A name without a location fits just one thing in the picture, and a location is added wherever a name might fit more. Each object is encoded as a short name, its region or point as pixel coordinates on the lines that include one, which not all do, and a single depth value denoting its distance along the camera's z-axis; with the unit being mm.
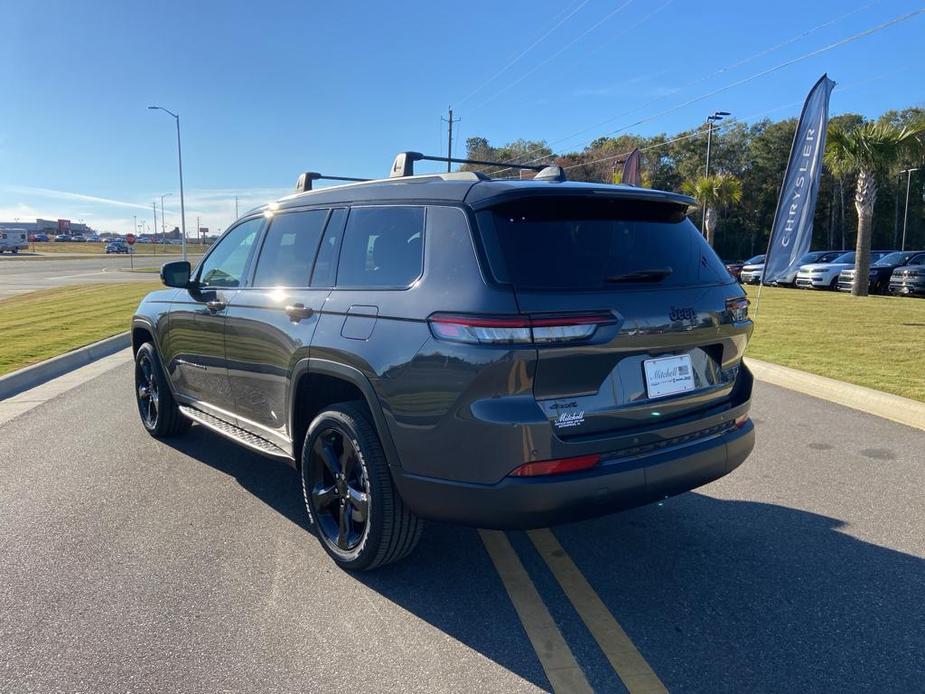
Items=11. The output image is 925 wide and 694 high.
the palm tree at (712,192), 42069
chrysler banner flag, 13555
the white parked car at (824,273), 26297
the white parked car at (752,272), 30358
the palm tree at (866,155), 21875
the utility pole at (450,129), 67500
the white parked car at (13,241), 82125
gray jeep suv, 2807
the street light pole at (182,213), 48250
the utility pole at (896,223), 57894
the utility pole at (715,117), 52281
